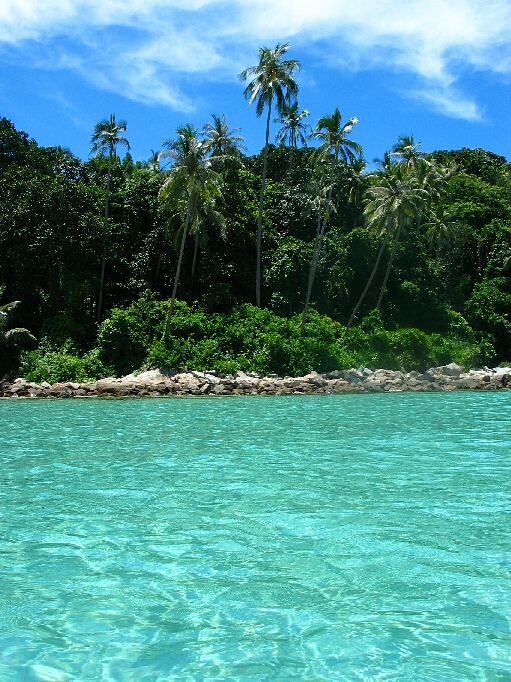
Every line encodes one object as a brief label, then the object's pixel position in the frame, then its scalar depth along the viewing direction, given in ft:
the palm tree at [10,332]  91.96
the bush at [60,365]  91.76
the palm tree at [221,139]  119.55
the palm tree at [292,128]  143.21
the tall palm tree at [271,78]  106.93
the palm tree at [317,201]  104.01
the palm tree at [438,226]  135.95
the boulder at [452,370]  102.04
